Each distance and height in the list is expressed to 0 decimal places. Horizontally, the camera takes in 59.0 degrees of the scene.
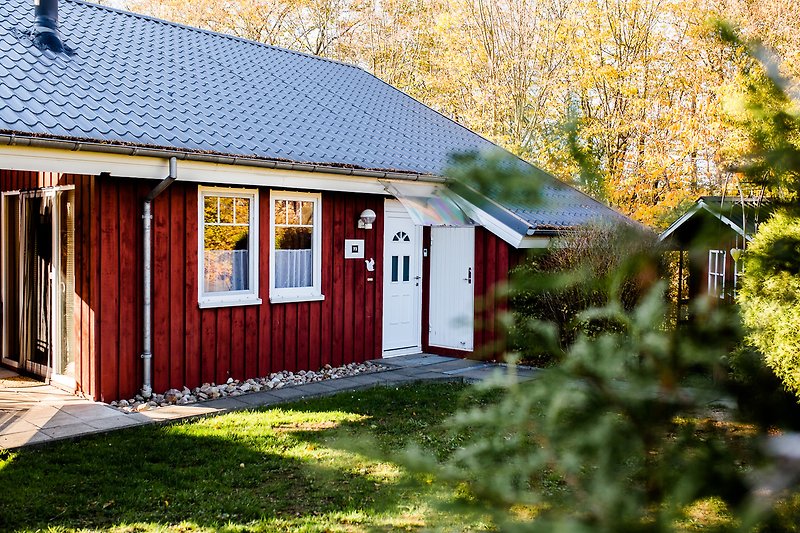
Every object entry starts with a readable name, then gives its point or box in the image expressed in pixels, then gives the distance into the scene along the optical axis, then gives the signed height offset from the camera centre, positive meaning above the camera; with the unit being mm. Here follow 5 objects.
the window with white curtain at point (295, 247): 10219 -44
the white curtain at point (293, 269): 10281 -364
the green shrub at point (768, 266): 1263 -38
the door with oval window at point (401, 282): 11945 -656
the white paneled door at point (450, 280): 12109 -616
